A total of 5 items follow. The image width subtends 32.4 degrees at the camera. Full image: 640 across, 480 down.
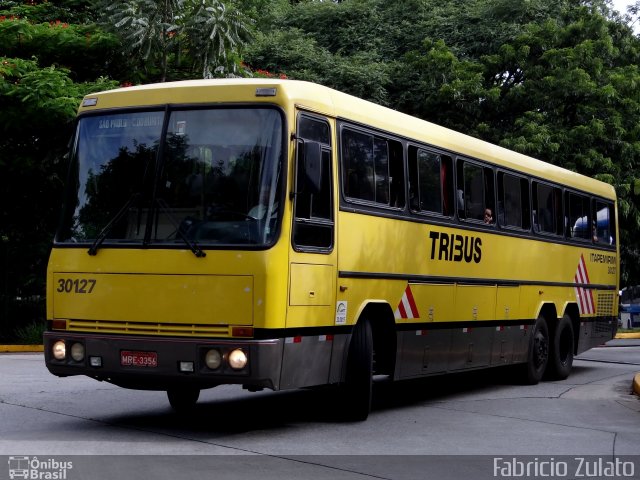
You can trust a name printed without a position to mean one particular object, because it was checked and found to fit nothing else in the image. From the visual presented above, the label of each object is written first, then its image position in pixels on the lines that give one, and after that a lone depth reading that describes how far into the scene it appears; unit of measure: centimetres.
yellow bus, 947
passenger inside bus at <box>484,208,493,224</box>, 1430
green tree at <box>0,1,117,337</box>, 2188
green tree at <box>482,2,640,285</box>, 2936
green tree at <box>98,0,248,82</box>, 2286
